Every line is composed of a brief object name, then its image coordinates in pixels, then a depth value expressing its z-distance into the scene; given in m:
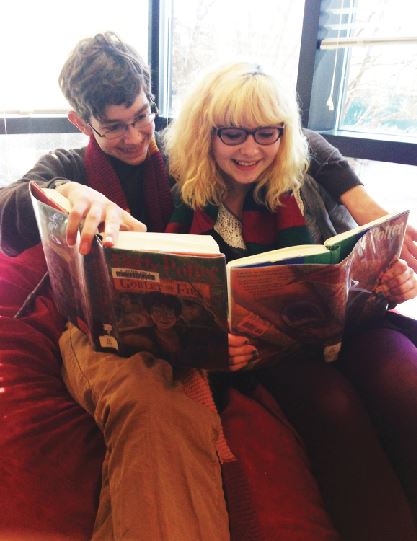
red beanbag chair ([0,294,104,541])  0.73
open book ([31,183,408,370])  0.71
